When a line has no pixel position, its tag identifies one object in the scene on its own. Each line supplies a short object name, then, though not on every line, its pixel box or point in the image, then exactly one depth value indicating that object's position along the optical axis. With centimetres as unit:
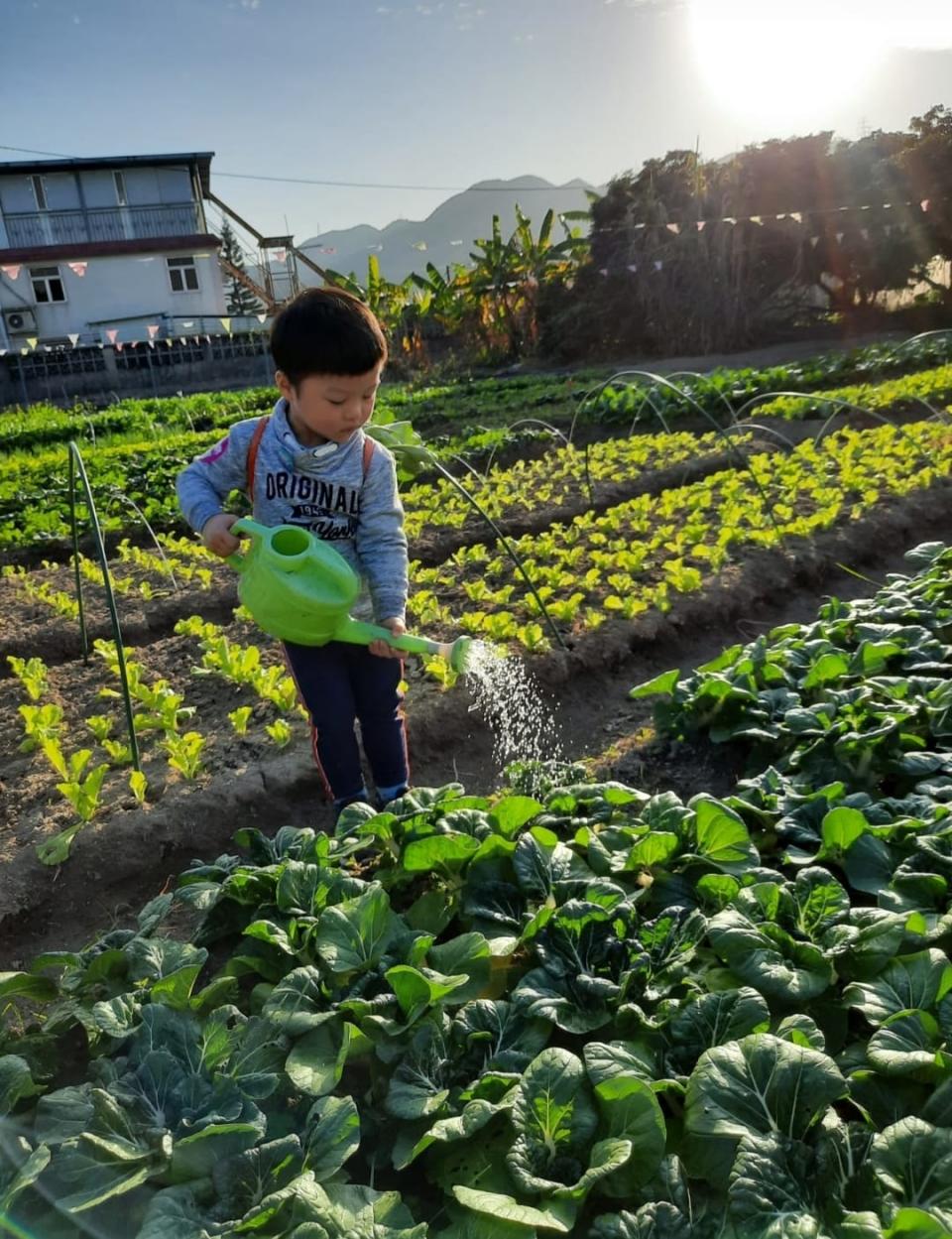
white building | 2853
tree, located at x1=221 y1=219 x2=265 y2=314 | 6748
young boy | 226
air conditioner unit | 2837
